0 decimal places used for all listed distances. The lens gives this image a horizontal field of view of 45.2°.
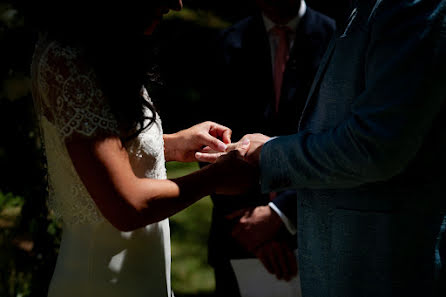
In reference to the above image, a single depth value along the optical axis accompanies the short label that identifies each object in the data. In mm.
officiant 3029
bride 1643
